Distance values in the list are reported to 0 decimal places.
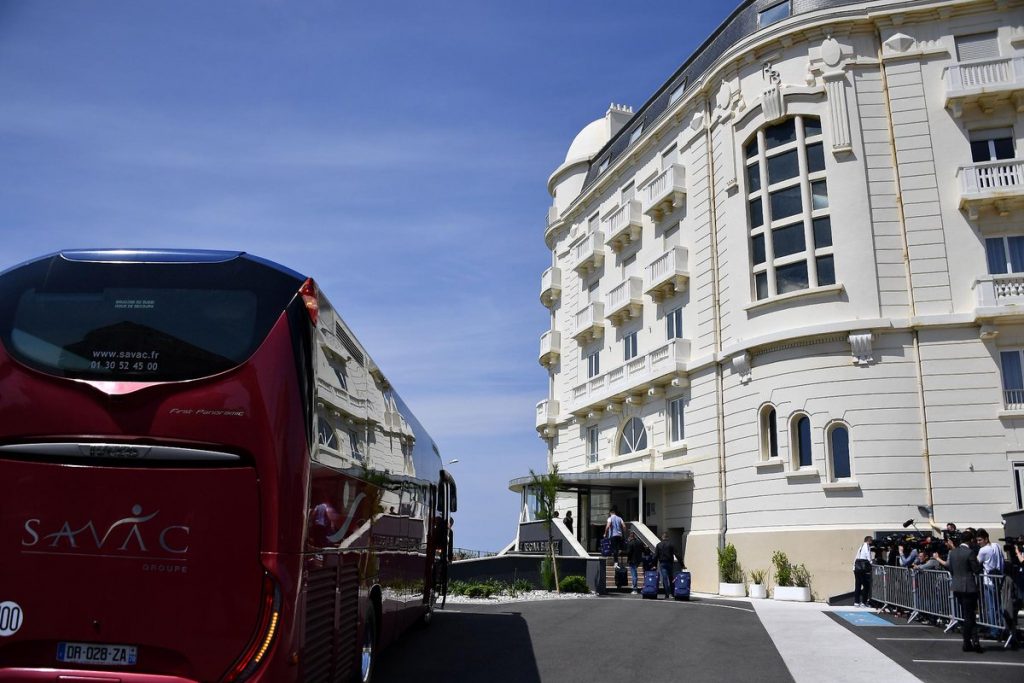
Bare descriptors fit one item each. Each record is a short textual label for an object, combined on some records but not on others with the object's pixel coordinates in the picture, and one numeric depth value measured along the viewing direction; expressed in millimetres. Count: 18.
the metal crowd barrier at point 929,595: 13617
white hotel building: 23375
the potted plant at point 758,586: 24797
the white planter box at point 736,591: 25406
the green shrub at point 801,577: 23797
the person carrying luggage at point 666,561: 23172
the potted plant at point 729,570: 25906
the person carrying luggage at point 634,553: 26344
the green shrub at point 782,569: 24031
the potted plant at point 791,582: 23422
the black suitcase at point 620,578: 26094
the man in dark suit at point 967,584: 12523
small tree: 24859
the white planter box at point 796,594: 23391
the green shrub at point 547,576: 25094
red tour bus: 6152
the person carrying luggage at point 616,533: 26109
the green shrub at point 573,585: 24641
